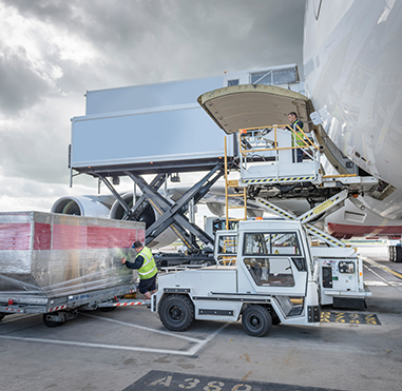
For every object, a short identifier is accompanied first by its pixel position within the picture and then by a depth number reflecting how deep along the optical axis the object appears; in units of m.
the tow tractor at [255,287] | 5.64
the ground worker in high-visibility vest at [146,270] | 7.06
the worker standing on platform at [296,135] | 6.94
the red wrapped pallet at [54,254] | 5.71
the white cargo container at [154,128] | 10.46
